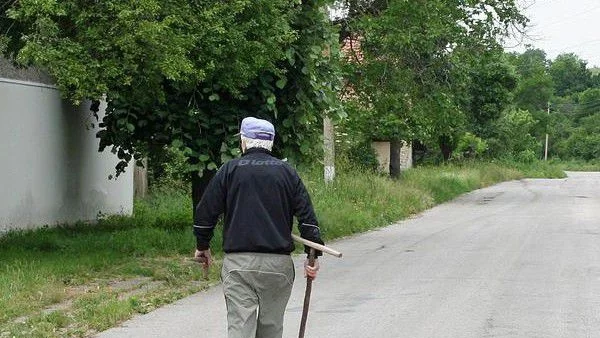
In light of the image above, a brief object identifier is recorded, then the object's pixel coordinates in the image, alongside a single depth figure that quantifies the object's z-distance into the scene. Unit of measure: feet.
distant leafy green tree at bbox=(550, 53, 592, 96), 410.72
